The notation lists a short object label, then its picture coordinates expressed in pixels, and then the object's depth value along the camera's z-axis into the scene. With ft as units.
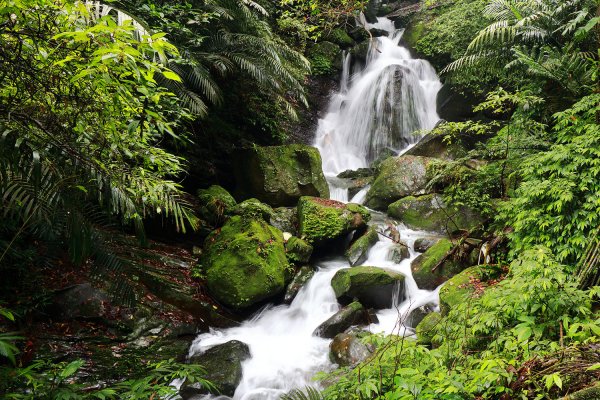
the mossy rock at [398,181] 33.55
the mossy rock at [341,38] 57.41
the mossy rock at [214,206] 26.50
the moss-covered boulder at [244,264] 21.72
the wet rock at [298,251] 24.64
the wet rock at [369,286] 21.22
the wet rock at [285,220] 28.35
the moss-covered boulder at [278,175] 31.96
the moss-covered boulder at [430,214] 27.84
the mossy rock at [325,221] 26.32
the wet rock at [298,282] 23.24
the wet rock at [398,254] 24.97
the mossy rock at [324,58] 54.34
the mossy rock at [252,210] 25.43
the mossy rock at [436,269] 21.56
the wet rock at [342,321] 19.80
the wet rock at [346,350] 16.96
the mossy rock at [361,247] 25.81
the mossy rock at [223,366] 15.72
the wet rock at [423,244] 25.87
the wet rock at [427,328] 15.30
